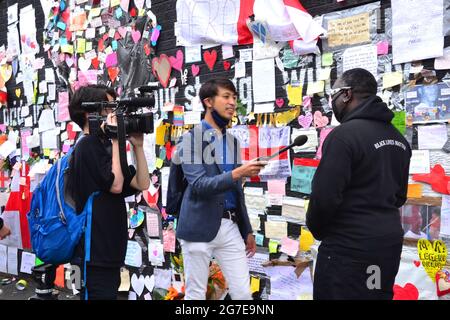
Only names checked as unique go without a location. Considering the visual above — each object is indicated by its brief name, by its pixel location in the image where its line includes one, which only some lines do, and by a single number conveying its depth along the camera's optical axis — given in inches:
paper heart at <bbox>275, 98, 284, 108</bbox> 176.3
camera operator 118.6
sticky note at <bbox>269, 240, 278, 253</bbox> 178.5
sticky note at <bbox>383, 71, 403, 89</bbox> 147.5
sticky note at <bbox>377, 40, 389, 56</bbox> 150.0
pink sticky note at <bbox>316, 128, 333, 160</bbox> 164.0
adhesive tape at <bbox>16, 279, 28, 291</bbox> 253.0
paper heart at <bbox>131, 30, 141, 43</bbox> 221.1
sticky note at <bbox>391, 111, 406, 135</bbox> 147.3
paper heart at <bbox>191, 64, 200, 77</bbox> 202.2
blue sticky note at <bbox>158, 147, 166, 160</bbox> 215.0
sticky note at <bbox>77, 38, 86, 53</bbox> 248.0
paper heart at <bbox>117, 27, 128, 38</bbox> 226.2
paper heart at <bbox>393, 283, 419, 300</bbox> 146.7
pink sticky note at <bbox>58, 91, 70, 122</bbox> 258.7
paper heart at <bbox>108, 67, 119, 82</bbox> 231.8
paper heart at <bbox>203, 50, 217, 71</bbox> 195.3
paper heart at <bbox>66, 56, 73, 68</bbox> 255.9
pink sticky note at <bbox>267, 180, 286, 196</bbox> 177.6
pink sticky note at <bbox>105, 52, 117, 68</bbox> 232.1
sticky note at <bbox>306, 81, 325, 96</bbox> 165.2
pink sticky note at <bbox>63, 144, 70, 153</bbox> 257.2
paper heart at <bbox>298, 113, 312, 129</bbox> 168.9
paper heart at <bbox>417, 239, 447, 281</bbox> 141.3
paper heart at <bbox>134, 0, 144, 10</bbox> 219.3
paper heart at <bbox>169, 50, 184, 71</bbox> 207.0
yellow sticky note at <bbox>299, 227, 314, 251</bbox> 169.0
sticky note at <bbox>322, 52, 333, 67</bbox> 162.7
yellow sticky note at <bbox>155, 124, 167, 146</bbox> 214.8
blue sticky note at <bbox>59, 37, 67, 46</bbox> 258.2
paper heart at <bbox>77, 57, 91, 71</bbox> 246.7
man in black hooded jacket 102.6
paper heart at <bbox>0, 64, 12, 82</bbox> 297.1
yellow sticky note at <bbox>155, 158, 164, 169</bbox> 215.8
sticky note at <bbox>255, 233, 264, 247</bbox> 183.3
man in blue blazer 135.1
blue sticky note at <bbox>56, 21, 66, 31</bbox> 258.7
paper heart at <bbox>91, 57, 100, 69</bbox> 242.1
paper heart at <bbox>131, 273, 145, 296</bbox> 222.1
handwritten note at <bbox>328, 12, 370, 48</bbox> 154.5
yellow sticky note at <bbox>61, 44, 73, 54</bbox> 255.4
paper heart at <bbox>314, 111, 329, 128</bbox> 164.6
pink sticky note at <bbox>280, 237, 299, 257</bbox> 173.0
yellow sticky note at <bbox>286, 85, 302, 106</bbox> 171.2
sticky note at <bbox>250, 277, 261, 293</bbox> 184.5
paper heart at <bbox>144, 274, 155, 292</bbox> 217.9
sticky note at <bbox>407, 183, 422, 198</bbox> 145.7
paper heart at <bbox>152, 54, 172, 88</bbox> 212.4
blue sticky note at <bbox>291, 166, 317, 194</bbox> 169.6
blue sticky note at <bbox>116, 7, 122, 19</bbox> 228.4
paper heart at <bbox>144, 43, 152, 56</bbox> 217.3
